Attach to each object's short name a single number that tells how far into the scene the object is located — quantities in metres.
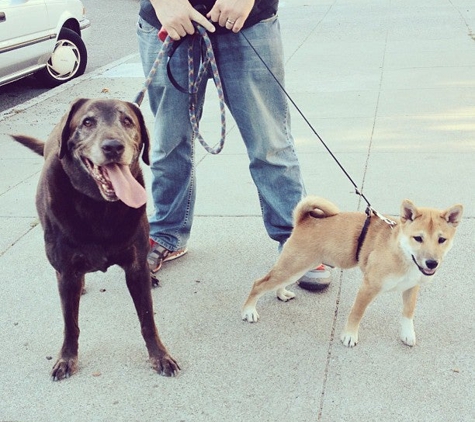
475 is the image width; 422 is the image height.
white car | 8.40
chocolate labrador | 2.81
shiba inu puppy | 3.00
